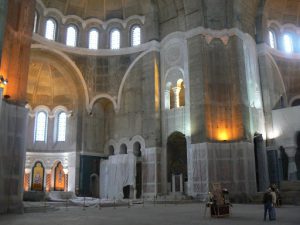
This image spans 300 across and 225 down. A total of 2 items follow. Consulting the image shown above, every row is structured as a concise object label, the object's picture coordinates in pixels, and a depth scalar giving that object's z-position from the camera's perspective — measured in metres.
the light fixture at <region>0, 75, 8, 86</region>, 14.66
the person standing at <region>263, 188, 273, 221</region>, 11.50
